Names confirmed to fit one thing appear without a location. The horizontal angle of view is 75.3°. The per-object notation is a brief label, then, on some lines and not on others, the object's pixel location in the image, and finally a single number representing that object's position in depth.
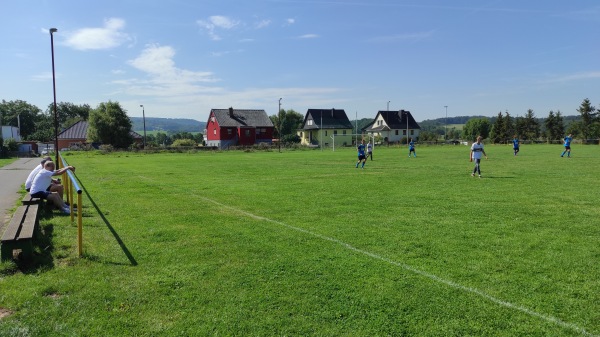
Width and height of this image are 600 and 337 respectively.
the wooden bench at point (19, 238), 6.05
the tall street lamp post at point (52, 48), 19.25
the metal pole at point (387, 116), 98.45
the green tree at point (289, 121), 119.72
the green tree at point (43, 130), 102.99
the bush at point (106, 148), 56.04
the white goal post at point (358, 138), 85.31
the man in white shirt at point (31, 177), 11.02
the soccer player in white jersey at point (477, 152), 18.00
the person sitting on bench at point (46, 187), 9.86
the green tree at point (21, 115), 108.62
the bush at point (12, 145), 54.00
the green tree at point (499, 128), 86.50
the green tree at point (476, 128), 109.19
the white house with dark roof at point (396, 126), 98.00
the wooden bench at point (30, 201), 9.35
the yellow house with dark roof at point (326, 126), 89.56
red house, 76.81
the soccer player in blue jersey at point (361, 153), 24.34
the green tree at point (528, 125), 87.75
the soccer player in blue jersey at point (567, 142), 30.70
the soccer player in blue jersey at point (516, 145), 34.94
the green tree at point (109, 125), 66.56
